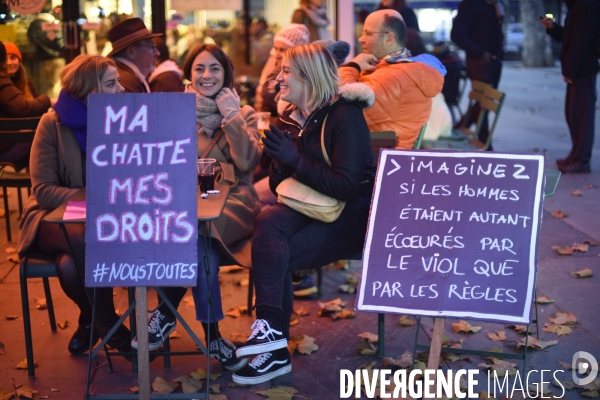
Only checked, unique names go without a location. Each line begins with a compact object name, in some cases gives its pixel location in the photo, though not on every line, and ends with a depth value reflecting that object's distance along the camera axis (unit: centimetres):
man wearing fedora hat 574
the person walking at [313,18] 885
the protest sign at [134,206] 338
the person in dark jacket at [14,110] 651
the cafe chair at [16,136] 563
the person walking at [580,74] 776
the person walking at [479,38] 857
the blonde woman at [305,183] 394
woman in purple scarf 412
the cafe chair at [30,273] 403
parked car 2825
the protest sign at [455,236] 343
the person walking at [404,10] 824
